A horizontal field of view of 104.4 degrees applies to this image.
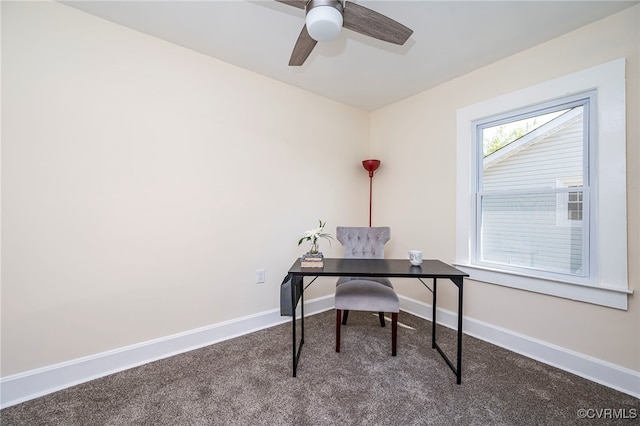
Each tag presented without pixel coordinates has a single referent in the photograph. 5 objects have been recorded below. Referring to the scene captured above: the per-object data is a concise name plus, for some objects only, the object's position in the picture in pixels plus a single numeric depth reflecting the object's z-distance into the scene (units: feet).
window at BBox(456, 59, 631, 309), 5.31
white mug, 6.23
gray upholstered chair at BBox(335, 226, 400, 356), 6.29
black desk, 5.35
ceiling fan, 4.10
